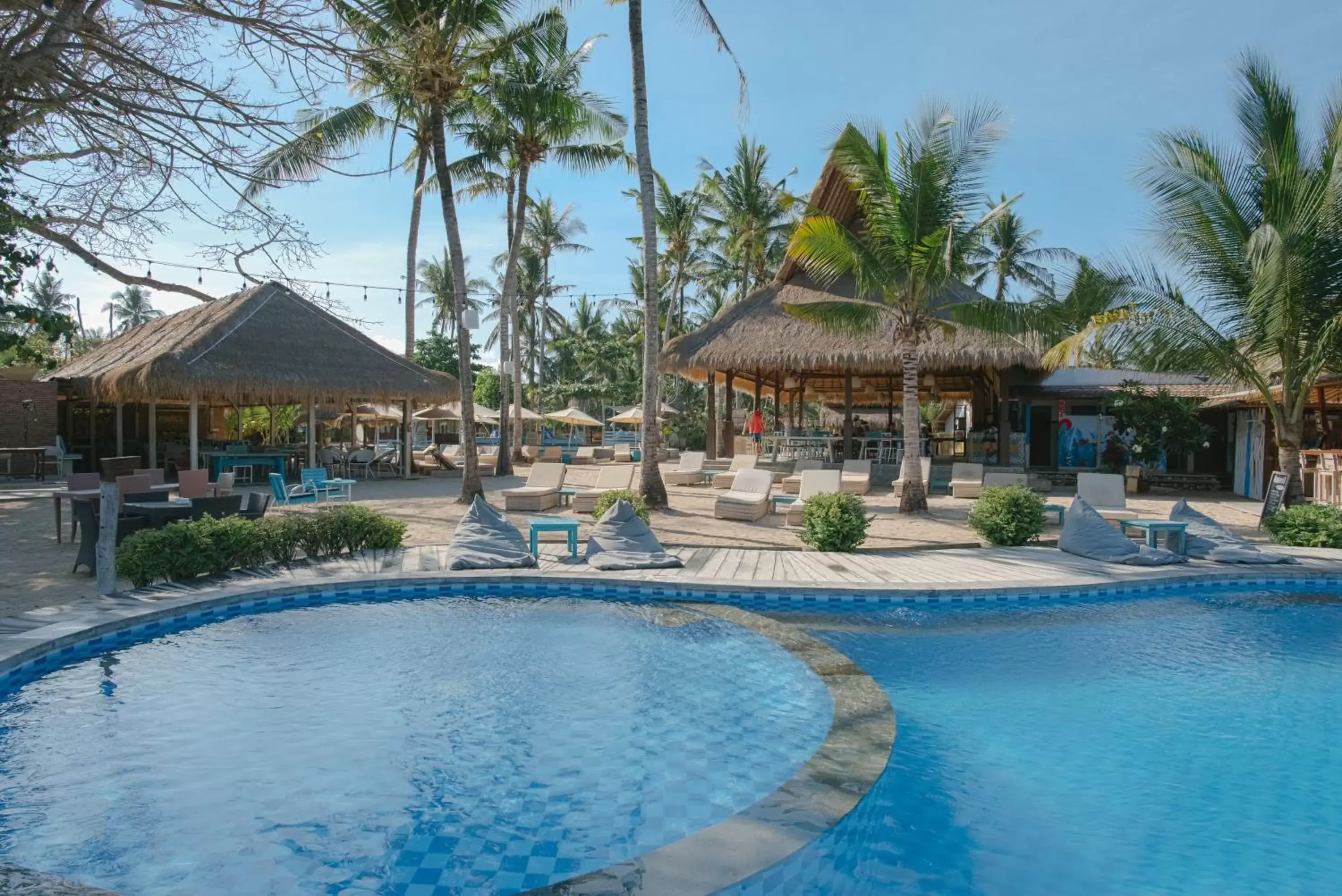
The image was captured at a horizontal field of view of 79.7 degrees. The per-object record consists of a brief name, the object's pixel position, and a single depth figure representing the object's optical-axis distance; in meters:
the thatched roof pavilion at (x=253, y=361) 15.27
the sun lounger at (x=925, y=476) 14.09
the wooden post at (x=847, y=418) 17.33
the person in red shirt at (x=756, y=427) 20.20
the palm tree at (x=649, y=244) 11.26
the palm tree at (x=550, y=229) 32.91
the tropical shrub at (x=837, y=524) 8.95
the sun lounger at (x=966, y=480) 14.40
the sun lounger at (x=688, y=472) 16.72
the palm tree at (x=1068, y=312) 10.34
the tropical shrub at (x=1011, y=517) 9.40
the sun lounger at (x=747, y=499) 11.27
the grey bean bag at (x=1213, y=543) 8.48
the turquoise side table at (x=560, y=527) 8.34
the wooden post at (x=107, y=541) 6.43
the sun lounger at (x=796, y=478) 14.14
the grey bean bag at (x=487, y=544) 7.77
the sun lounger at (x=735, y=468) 15.73
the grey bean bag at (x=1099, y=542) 8.40
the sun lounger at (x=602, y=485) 11.65
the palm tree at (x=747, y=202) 26.55
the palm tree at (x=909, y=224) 10.70
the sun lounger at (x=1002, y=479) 13.56
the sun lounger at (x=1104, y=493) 10.61
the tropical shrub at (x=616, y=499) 9.34
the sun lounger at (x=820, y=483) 11.59
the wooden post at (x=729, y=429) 19.55
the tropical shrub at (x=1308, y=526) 9.56
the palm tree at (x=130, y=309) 57.41
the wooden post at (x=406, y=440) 18.97
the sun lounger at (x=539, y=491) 11.70
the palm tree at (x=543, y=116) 14.41
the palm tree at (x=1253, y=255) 9.45
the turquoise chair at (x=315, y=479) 12.45
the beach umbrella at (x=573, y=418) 30.34
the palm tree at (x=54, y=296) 46.03
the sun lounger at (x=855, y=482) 13.47
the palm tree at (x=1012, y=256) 34.00
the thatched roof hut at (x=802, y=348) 16.48
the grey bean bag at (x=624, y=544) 7.85
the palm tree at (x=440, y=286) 40.91
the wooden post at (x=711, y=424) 19.03
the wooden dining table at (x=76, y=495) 7.85
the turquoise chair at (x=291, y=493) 11.30
